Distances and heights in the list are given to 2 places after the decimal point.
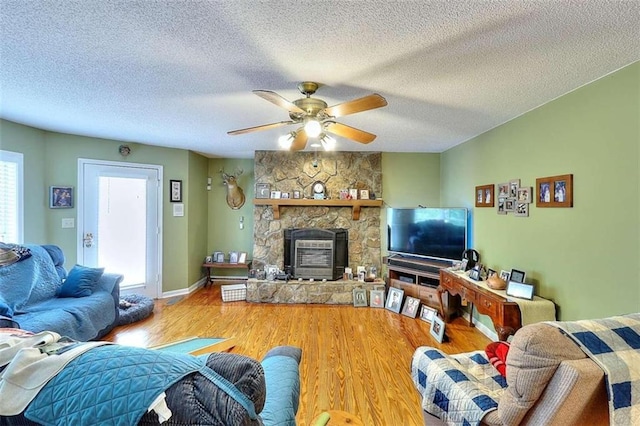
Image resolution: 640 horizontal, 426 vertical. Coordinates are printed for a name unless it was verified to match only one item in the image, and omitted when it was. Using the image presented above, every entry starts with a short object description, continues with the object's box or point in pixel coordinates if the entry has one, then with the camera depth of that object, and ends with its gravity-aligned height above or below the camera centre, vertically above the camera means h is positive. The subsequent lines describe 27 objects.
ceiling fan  1.99 +0.73
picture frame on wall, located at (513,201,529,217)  2.87 +0.05
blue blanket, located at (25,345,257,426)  0.60 -0.36
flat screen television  3.89 -0.26
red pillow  1.81 -0.88
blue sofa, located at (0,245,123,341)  2.55 -0.87
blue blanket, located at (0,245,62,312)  2.69 -0.66
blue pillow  3.12 -0.75
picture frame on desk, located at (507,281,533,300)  2.57 -0.66
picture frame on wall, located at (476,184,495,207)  3.46 +0.22
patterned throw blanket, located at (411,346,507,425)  1.34 -0.87
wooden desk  2.47 -0.81
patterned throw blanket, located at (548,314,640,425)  1.05 -0.51
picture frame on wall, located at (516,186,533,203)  2.82 +0.19
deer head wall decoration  5.35 +0.39
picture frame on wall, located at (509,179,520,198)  3.00 +0.28
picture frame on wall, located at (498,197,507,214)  3.21 +0.10
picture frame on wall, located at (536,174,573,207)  2.38 +0.20
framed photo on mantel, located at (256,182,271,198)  5.01 +0.38
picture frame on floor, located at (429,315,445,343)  3.23 -1.27
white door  4.11 -0.13
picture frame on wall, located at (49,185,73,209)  3.87 +0.19
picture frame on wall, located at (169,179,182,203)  4.73 +0.34
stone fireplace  5.02 +0.37
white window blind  3.33 +0.16
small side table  5.16 -0.91
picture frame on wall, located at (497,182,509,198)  3.17 +0.26
